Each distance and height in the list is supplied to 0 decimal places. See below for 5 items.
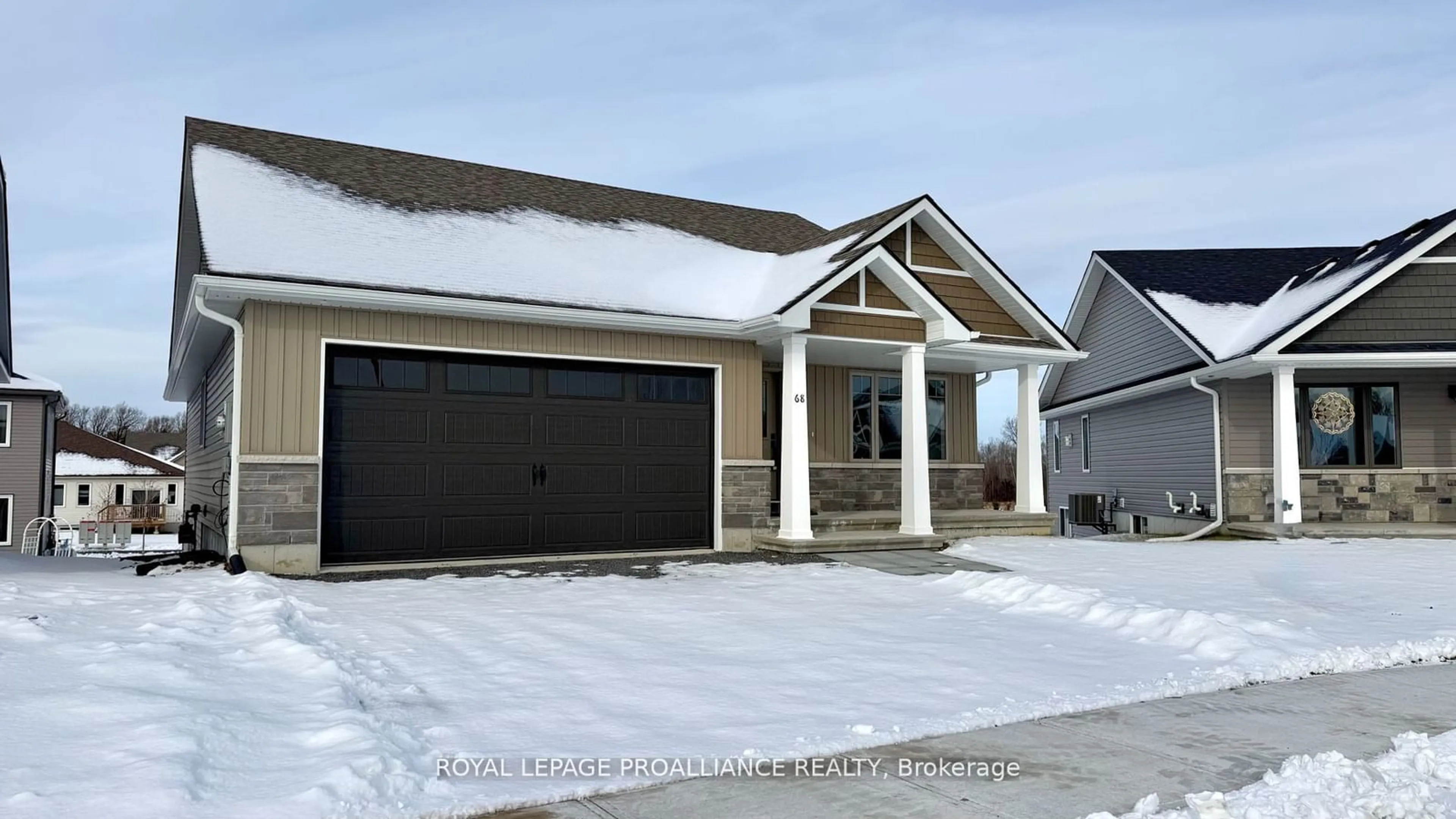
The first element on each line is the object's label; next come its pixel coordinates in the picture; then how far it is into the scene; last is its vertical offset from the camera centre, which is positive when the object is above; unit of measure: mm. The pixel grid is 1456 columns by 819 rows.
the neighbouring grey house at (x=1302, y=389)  15883 +1281
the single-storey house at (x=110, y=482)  43250 -741
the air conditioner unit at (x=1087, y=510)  21406 -1124
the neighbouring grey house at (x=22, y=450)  24031 +418
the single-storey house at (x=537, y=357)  10508 +1394
